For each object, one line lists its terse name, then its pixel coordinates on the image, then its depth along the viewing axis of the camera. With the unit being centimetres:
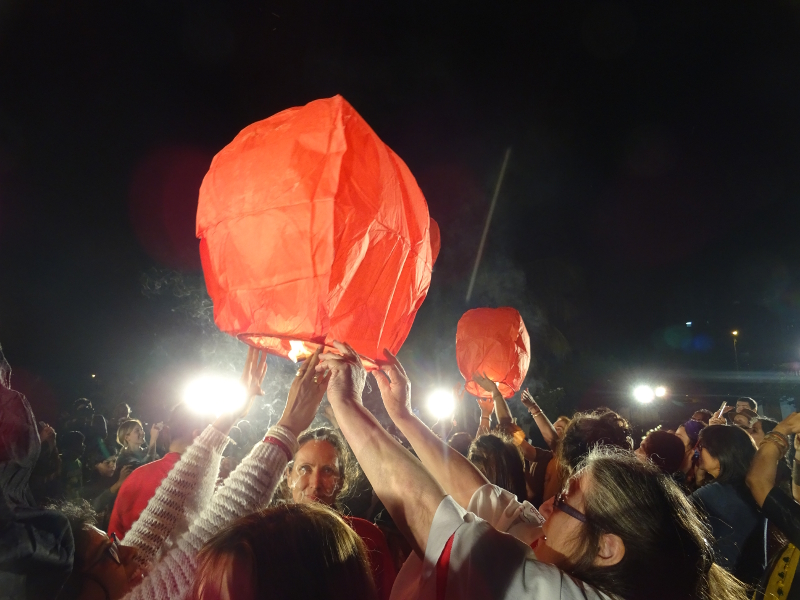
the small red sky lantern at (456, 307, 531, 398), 521
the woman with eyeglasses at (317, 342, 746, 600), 119
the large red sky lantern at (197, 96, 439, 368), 190
